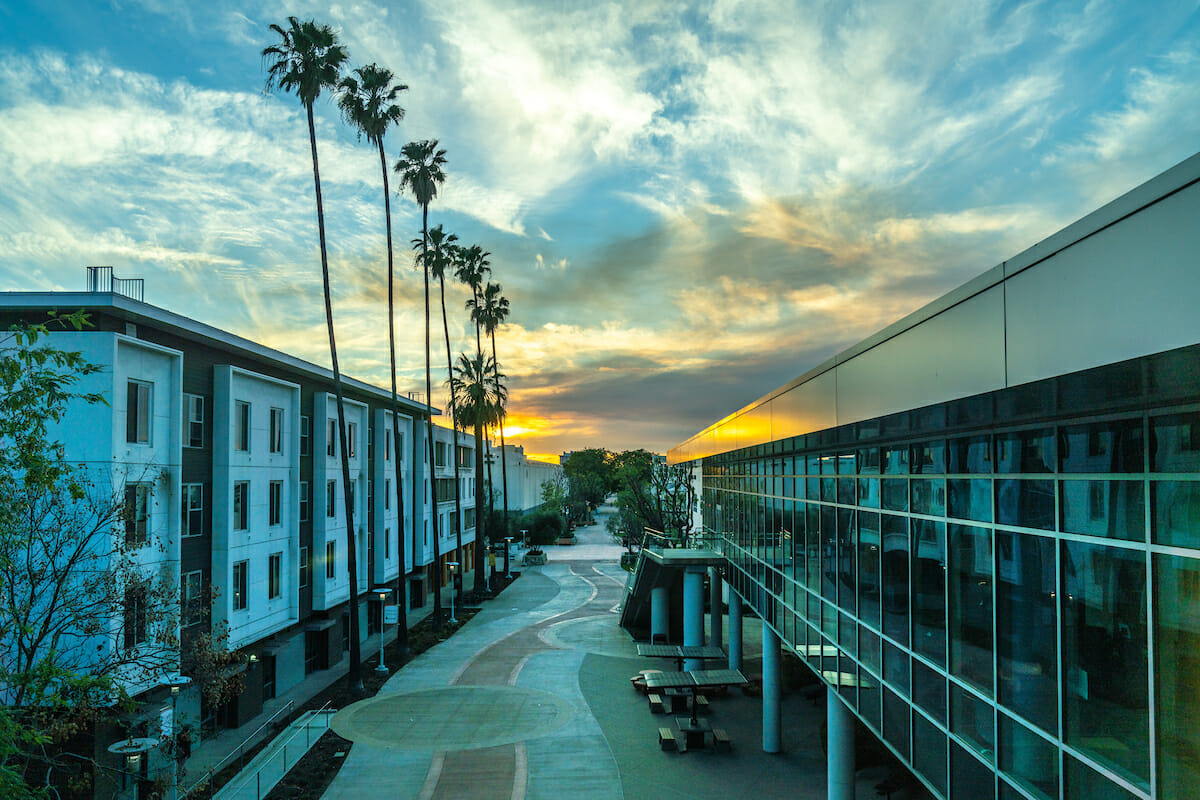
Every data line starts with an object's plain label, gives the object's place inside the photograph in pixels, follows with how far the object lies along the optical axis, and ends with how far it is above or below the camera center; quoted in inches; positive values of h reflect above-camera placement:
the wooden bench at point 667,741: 876.6 -349.5
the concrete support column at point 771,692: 876.0 -294.3
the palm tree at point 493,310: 2345.0 +388.6
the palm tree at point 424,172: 1609.3 +559.3
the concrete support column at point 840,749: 636.7 -262.9
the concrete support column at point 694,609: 1212.5 -277.2
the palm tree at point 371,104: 1279.5 +559.9
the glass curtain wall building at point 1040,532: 229.3 -42.0
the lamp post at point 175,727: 708.5 -268.2
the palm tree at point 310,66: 1083.3 +530.7
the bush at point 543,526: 3557.8 -418.7
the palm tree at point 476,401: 2100.1 +100.4
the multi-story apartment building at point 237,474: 788.0 -47.1
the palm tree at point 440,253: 1838.1 +449.4
